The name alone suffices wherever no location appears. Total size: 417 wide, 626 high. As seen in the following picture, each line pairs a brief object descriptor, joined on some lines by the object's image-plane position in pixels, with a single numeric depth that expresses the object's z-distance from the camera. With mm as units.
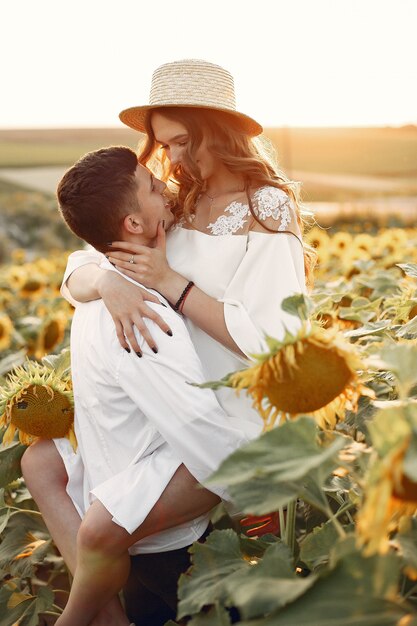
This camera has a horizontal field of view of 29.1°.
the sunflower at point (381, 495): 923
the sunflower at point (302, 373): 1341
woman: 2242
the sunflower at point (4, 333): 4770
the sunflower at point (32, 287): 5805
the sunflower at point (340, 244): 5548
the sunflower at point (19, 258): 7703
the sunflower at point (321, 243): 5426
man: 1908
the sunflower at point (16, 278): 5863
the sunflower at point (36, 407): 2182
